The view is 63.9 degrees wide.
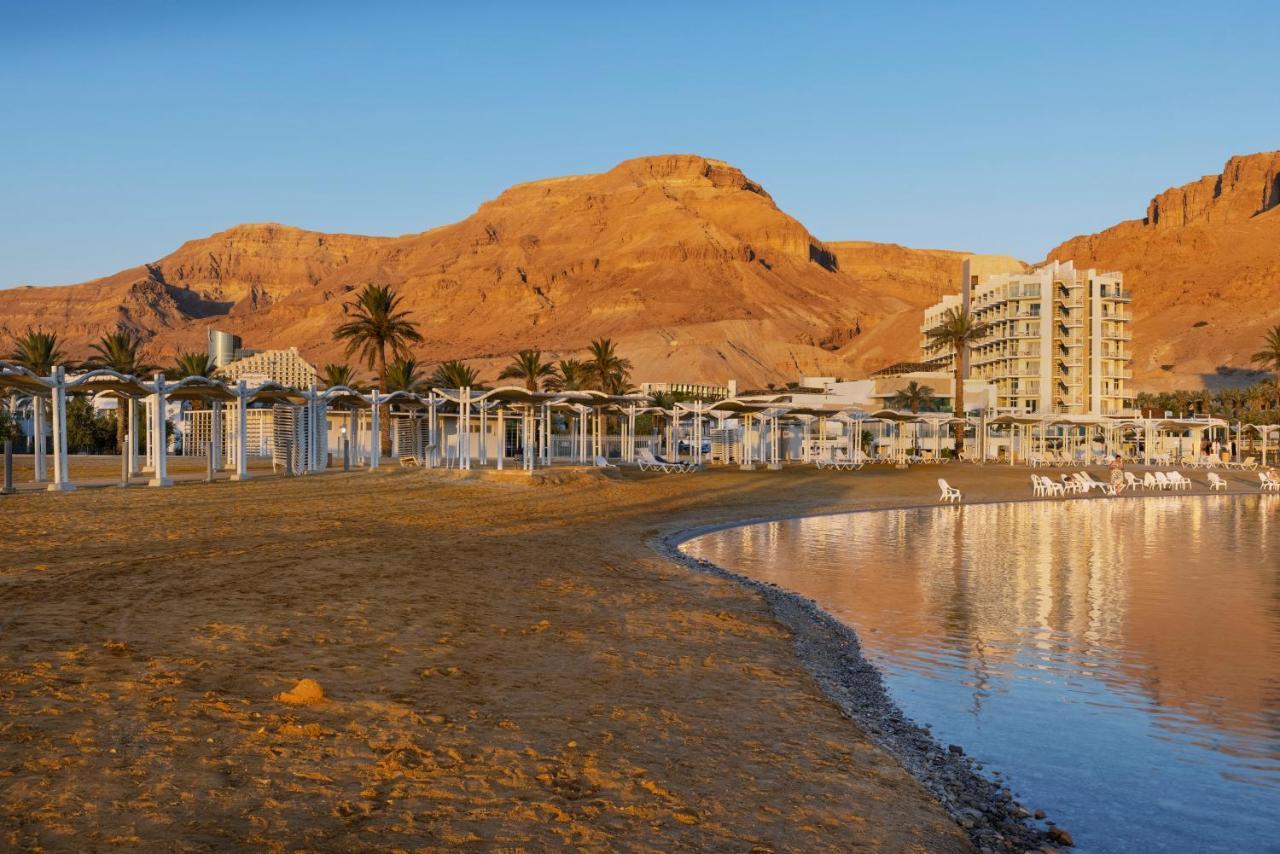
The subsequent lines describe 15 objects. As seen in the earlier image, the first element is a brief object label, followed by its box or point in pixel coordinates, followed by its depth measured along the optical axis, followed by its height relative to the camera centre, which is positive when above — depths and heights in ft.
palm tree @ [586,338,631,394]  174.50 +9.03
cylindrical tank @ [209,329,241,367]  327.26 +23.41
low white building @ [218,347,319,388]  225.97 +12.11
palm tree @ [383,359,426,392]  158.10 +6.57
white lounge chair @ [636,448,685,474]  115.85 -5.20
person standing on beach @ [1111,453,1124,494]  106.32 -6.18
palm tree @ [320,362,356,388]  170.40 +7.51
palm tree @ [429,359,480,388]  156.76 +7.03
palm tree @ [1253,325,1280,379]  191.62 +12.98
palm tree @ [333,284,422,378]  143.54 +13.38
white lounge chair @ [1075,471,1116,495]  102.61 -6.95
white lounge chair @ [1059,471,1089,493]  103.76 -6.99
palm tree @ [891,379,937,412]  217.77 +4.47
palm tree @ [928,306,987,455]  163.02 +13.66
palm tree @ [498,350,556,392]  162.09 +8.51
